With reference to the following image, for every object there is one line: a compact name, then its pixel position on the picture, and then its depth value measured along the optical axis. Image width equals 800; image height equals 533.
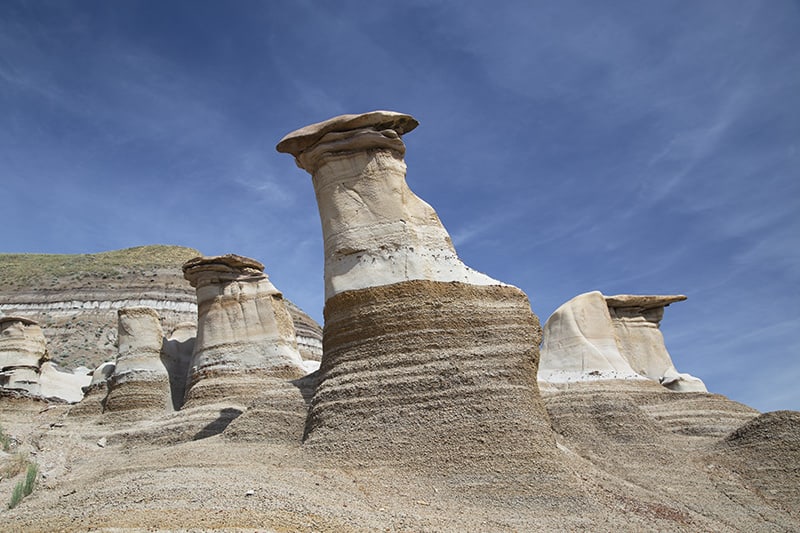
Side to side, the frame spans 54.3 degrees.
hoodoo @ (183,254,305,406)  24.98
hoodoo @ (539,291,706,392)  25.86
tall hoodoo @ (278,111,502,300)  16.00
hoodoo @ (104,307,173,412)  26.77
